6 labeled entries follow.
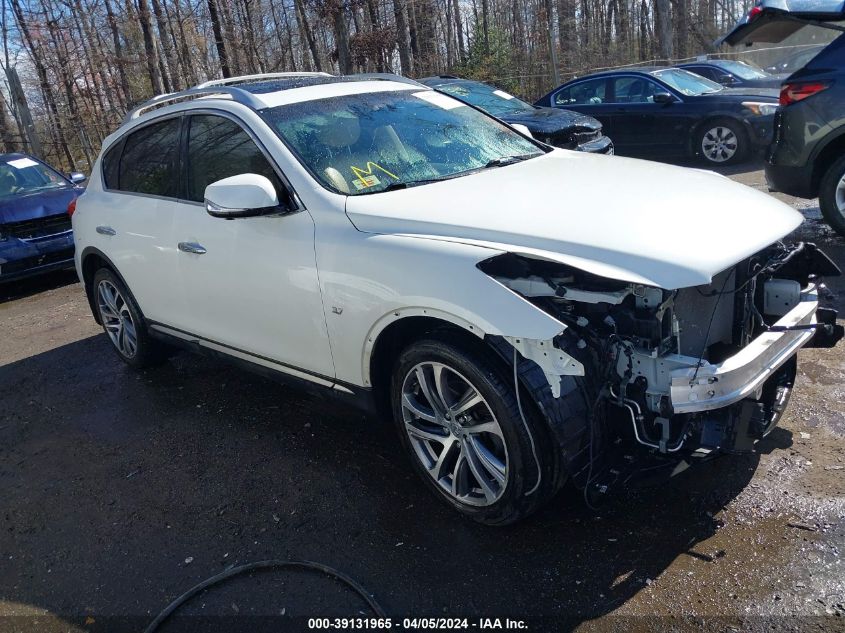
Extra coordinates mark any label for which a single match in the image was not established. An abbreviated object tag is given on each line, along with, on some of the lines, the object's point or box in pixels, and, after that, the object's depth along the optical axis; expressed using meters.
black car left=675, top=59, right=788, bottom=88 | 13.17
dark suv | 5.85
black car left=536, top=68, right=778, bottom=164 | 10.25
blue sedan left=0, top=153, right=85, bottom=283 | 8.48
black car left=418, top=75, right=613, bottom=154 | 8.66
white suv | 2.59
